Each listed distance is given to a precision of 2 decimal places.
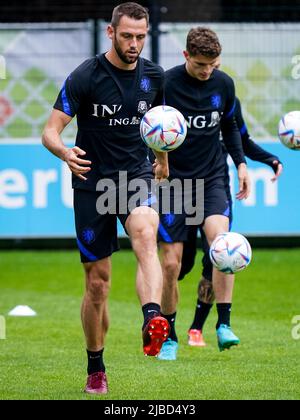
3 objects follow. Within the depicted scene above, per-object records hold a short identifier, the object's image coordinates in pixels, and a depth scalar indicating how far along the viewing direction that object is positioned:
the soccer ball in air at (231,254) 17.09
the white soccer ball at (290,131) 19.78
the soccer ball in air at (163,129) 15.63
